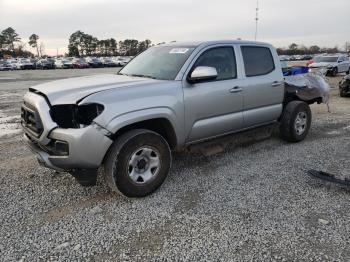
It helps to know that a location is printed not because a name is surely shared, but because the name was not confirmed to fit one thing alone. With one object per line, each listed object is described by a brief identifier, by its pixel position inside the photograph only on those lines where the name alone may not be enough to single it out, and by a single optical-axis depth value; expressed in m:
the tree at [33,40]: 116.25
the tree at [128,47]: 112.82
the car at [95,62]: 54.78
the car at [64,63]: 53.72
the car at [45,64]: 51.19
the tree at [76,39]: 109.12
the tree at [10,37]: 108.50
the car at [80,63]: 53.25
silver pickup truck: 3.75
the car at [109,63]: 57.38
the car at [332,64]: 23.36
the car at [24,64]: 49.62
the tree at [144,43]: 108.00
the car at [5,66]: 47.47
